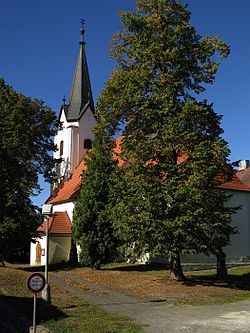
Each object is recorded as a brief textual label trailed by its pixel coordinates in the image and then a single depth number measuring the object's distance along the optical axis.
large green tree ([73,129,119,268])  24.89
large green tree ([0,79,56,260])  26.40
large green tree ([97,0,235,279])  17.16
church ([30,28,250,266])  31.19
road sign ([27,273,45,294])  9.12
